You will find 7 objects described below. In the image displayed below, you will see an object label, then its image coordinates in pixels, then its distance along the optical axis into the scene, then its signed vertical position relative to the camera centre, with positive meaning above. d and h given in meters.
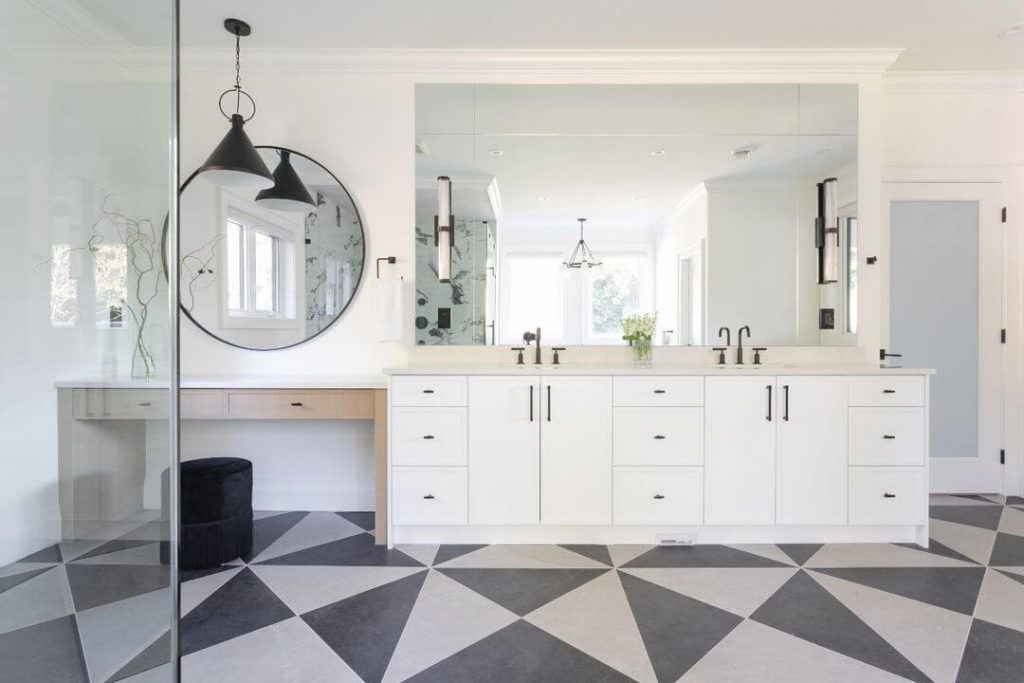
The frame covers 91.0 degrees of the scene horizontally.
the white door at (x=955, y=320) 3.36 +0.15
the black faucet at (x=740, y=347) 2.96 -0.04
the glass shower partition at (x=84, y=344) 1.79 -0.03
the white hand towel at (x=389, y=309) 2.92 +0.17
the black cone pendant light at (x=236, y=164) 2.44 +0.85
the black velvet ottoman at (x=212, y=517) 2.34 -0.85
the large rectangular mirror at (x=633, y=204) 2.99 +0.81
